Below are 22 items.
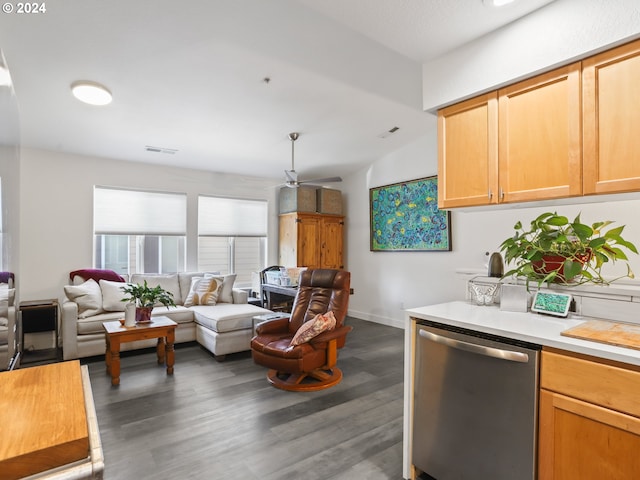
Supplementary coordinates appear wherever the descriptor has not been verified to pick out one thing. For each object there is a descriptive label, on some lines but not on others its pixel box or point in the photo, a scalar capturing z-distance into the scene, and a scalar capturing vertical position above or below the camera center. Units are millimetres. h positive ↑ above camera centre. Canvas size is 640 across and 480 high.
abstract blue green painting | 5105 +340
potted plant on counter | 1752 -65
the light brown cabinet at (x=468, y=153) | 2096 +559
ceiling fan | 4617 +816
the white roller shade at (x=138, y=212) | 4918 +411
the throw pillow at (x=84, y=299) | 3969 -689
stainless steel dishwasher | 1481 -788
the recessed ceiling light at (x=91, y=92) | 3152 +1386
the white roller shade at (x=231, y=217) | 5781 +397
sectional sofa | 3834 -918
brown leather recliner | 3086 -981
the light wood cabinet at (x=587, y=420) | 1241 -691
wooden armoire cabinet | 6066 -7
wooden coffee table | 3248 -946
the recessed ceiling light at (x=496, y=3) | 1904 +1320
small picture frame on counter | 1790 -338
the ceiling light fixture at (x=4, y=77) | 1261 +634
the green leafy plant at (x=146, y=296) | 3514 -576
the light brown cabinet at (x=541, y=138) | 1797 +567
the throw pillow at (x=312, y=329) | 3125 -818
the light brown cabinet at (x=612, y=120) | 1629 +585
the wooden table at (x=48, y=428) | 606 -376
